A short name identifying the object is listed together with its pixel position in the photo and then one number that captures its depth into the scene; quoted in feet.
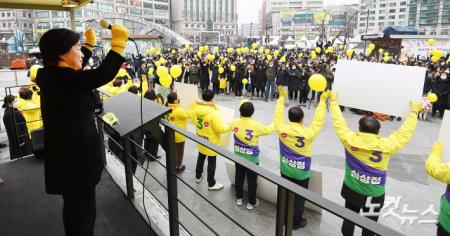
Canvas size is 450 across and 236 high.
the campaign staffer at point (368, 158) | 9.62
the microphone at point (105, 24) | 5.94
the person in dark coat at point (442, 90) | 32.55
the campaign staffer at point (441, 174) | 7.69
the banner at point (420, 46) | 67.15
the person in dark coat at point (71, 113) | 5.29
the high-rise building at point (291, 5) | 425.28
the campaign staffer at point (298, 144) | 11.41
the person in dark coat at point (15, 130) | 15.93
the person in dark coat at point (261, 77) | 43.34
